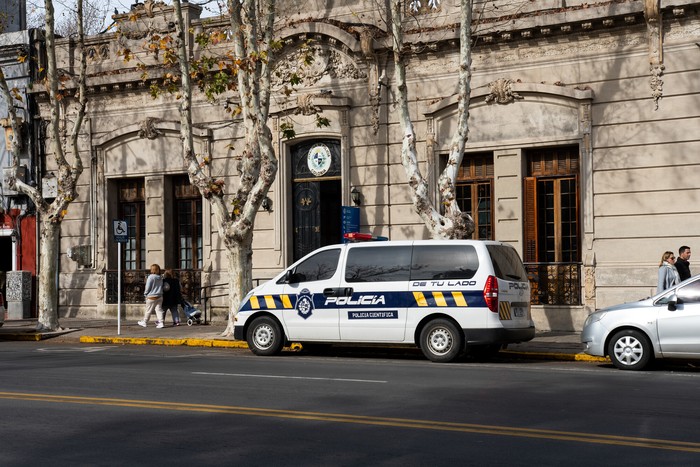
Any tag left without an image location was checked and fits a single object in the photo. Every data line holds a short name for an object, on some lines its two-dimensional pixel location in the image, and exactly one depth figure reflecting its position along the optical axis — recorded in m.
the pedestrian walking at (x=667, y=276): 17.83
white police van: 15.98
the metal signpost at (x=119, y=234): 22.80
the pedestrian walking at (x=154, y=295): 24.41
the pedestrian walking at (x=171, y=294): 24.62
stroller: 24.69
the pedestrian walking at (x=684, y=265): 18.19
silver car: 14.32
